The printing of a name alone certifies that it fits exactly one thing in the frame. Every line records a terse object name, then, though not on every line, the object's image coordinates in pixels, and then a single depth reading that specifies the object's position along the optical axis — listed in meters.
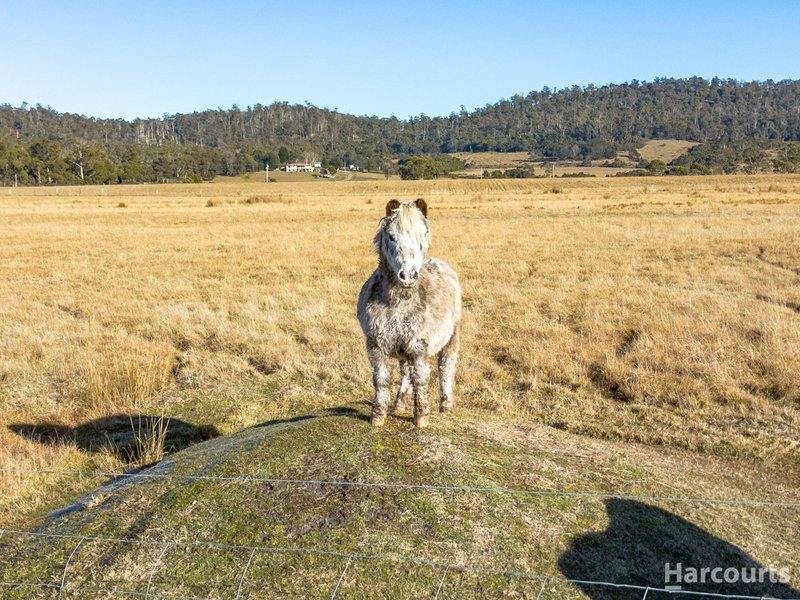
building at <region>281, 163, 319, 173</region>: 163.12
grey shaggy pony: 5.83
